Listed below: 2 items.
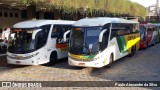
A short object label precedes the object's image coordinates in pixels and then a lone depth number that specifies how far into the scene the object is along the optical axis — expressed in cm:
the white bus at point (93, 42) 1042
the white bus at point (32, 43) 1088
